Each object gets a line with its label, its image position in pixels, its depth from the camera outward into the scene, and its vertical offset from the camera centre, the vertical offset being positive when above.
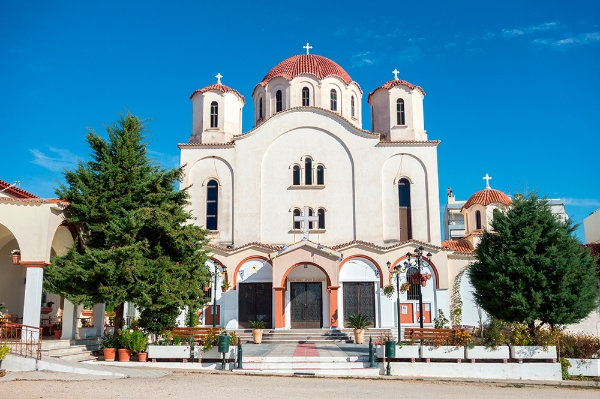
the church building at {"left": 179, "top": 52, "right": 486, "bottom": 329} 27.83 +5.54
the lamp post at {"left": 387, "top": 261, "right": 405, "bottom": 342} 24.44 +1.96
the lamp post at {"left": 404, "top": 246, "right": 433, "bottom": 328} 20.80 +2.02
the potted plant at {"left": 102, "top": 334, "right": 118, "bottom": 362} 17.97 -0.96
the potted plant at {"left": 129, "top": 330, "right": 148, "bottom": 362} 17.83 -0.87
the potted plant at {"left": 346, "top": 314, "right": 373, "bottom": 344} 23.52 -0.50
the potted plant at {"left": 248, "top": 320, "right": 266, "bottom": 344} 23.42 -0.63
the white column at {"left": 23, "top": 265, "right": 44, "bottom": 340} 17.47 +0.62
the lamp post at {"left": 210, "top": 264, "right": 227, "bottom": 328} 23.27 +1.73
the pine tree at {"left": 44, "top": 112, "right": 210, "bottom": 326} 17.98 +2.56
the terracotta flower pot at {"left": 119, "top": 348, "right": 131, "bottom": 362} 17.86 -1.16
